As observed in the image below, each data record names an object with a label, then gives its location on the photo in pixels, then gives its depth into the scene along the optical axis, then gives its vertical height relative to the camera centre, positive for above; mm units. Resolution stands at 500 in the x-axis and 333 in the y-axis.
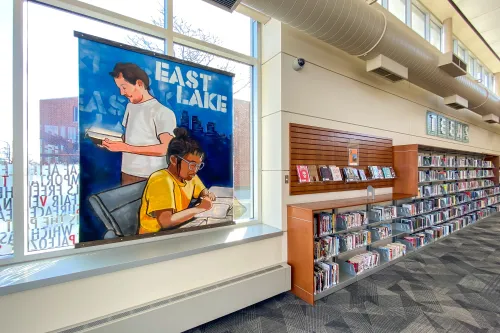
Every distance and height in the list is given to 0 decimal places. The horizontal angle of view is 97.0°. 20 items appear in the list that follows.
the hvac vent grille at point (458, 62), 3441 +1682
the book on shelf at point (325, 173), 3205 -71
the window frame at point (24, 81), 1860 +760
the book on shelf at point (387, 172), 4074 -83
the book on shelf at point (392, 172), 4226 -95
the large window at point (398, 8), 4239 +3106
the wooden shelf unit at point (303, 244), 2607 -941
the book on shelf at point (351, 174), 3490 -106
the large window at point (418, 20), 4547 +3112
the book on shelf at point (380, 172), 3979 -88
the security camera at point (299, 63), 2930 +1395
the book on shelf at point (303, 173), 2982 -65
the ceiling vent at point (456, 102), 4500 +1363
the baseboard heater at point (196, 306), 1863 -1315
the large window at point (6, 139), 1833 +267
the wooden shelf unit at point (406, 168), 4062 -10
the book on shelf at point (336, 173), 3325 -76
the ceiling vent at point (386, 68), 3076 +1432
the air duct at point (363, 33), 2186 +1583
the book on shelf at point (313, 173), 3119 -68
